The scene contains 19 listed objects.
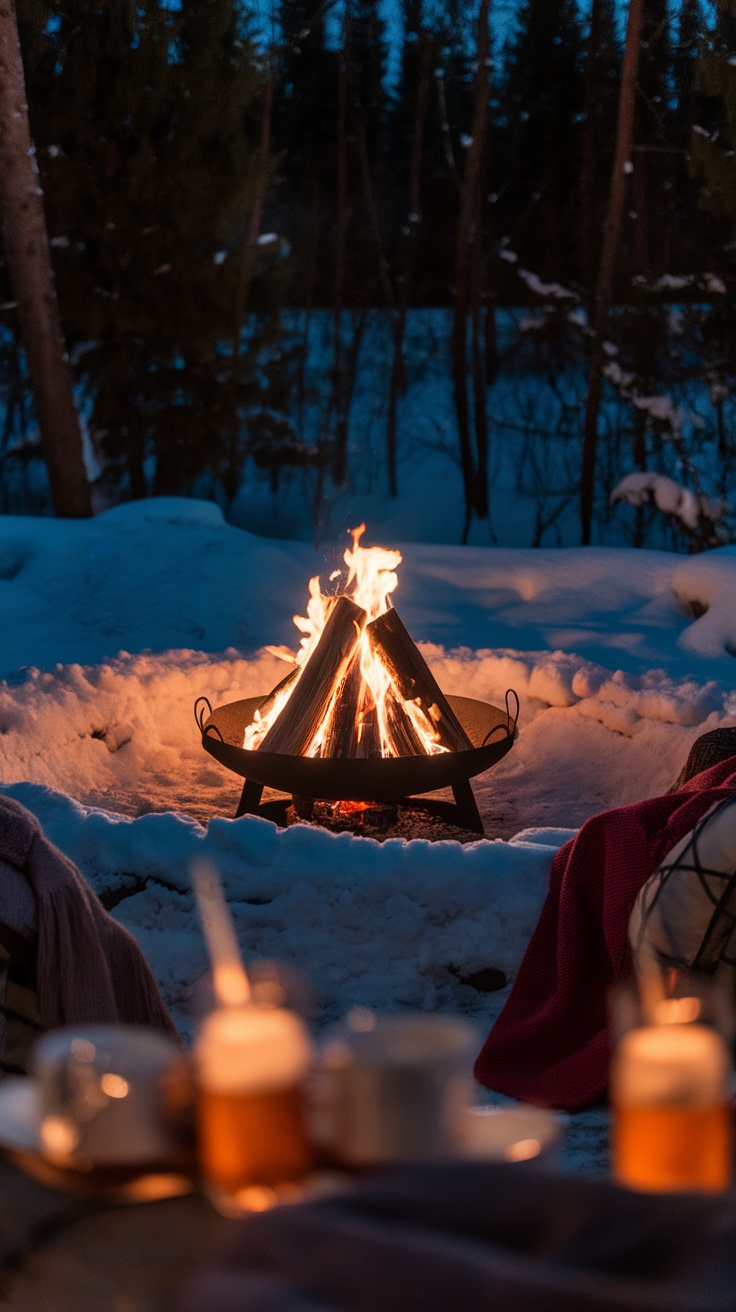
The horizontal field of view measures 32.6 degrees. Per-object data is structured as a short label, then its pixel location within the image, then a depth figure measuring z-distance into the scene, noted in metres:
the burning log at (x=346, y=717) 4.28
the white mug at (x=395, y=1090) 1.26
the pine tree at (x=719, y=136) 8.26
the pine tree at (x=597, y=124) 10.49
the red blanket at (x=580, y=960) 2.89
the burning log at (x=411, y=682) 4.44
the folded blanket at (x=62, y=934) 2.36
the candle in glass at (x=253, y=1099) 1.21
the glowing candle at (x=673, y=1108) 1.20
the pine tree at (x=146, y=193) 9.31
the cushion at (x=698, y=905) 2.58
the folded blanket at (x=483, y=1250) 1.04
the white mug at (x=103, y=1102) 1.34
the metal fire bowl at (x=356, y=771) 4.04
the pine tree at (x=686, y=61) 9.05
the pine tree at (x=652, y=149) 9.96
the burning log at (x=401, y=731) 4.33
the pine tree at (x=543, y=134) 12.84
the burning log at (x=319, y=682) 4.33
